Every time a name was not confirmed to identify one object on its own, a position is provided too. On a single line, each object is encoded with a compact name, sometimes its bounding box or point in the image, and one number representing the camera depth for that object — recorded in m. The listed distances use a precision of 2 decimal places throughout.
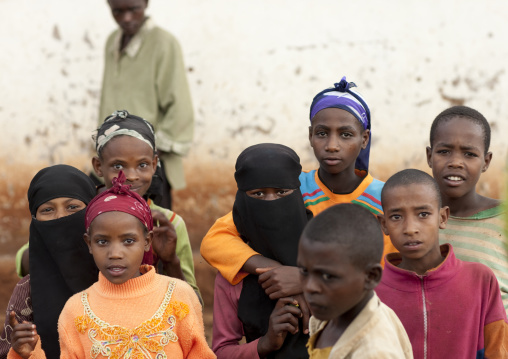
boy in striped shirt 3.86
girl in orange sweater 3.56
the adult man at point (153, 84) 6.25
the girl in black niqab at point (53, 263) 3.93
